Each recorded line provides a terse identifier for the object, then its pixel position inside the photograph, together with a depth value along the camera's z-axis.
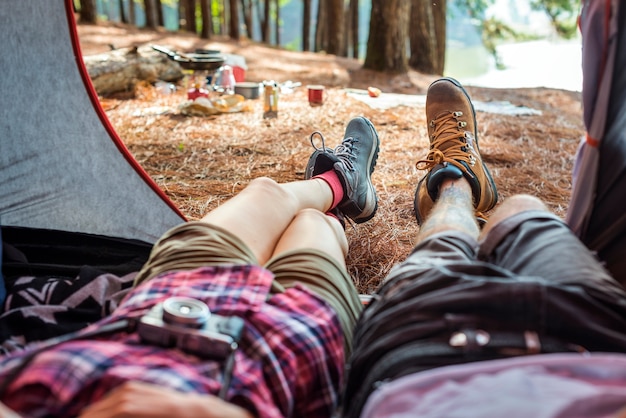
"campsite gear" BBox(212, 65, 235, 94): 4.32
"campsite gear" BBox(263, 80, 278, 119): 3.88
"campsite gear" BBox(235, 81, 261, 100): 4.38
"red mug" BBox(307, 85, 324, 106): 4.18
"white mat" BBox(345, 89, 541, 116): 4.08
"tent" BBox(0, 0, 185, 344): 1.44
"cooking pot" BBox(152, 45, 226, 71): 4.35
